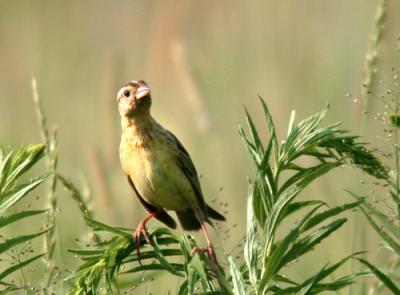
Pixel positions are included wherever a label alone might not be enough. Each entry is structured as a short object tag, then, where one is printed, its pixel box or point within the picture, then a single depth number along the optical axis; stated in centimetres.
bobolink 912
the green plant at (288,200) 525
